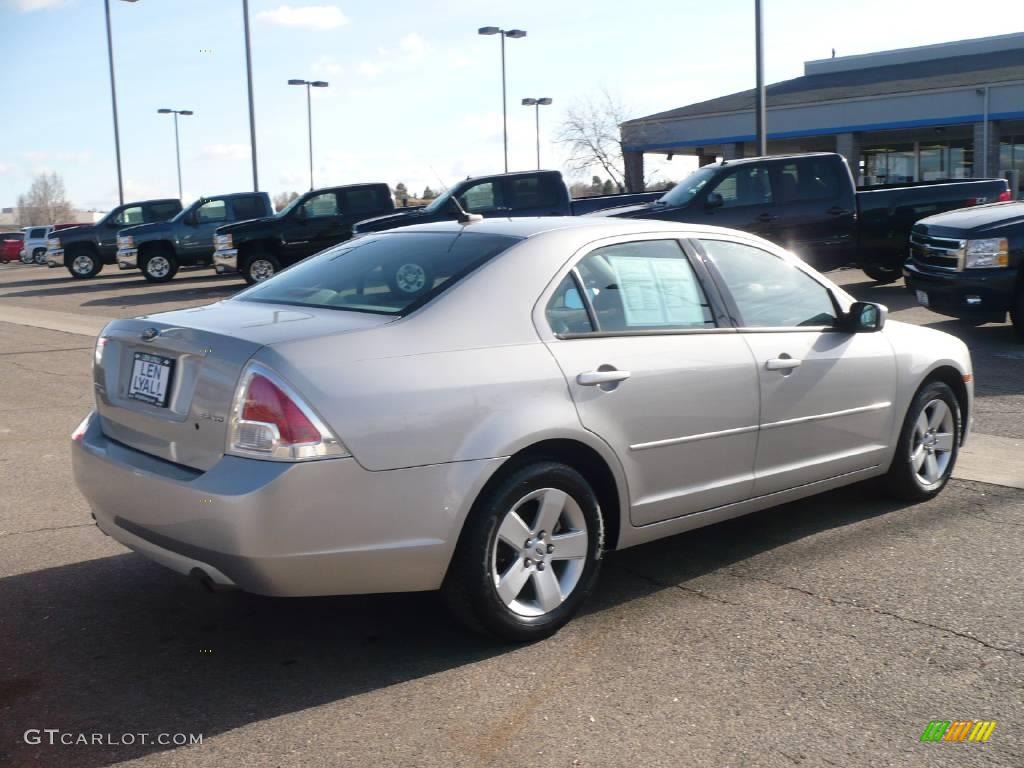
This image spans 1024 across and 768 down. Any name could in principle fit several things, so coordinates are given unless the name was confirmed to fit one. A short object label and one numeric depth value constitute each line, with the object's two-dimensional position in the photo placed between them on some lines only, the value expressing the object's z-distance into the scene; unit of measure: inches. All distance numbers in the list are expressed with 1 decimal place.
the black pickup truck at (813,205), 649.0
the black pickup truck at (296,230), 922.7
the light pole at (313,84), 2033.7
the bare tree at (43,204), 6092.5
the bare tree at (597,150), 1940.2
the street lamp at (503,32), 1796.3
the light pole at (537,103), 2269.9
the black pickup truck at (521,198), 816.9
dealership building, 1552.7
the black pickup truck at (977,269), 454.6
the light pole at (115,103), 1638.8
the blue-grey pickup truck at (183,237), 1068.5
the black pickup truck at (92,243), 1185.4
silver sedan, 145.6
